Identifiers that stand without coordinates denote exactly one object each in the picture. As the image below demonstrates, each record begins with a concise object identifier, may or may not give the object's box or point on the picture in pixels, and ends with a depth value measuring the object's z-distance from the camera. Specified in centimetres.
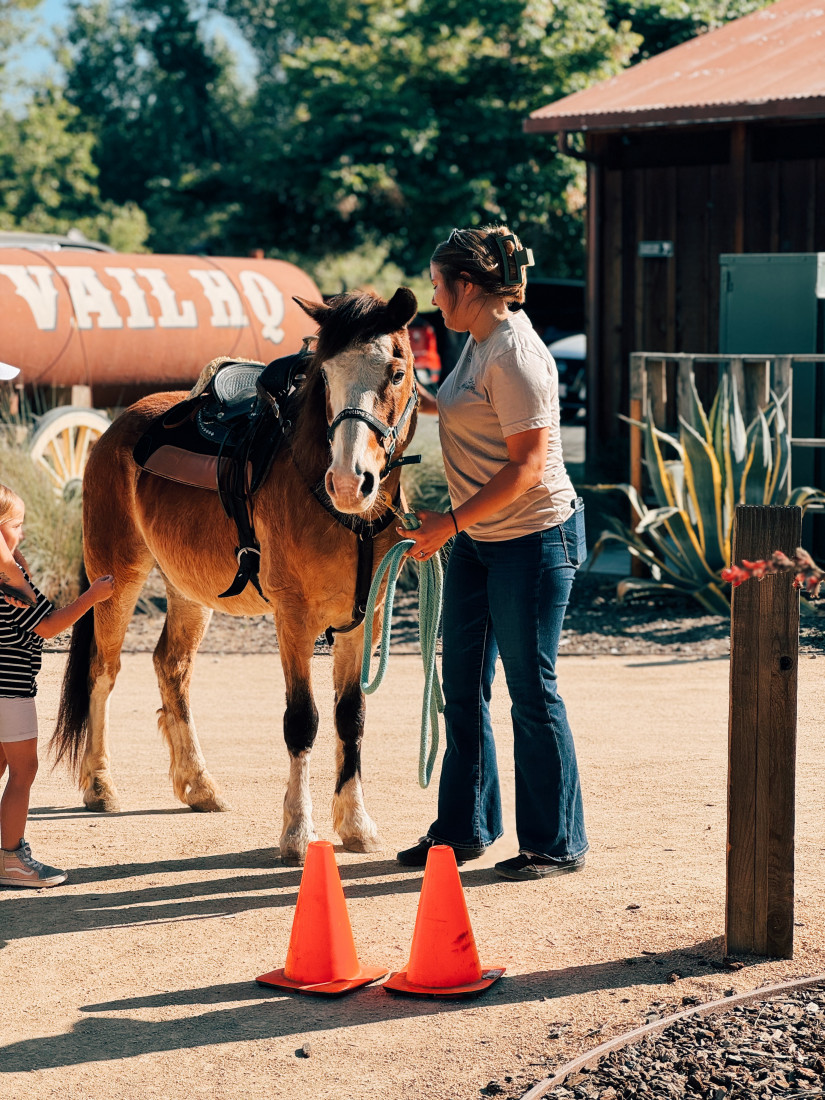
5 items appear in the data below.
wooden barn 1227
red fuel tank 1177
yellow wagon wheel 1081
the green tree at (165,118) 5238
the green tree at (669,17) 2523
